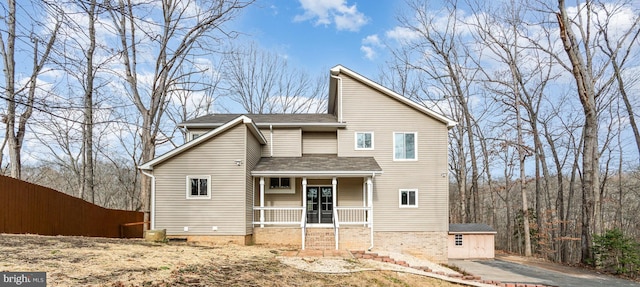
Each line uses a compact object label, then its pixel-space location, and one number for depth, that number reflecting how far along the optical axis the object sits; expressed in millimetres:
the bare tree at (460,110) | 27953
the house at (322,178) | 15013
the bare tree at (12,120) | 16656
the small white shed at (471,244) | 20516
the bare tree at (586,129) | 17422
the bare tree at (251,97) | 33031
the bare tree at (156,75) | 19516
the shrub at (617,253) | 15234
